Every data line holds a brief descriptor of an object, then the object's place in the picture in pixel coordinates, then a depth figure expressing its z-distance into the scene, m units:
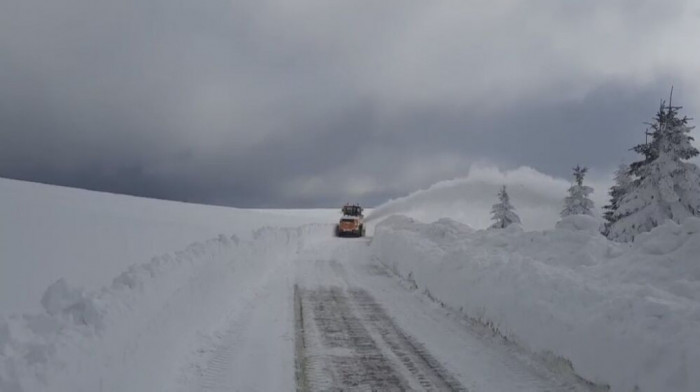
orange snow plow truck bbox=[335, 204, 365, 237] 42.12
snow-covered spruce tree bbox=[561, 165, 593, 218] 39.22
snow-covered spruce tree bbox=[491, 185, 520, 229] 43.50
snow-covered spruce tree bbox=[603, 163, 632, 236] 33.72
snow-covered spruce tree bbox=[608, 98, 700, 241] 22.91
